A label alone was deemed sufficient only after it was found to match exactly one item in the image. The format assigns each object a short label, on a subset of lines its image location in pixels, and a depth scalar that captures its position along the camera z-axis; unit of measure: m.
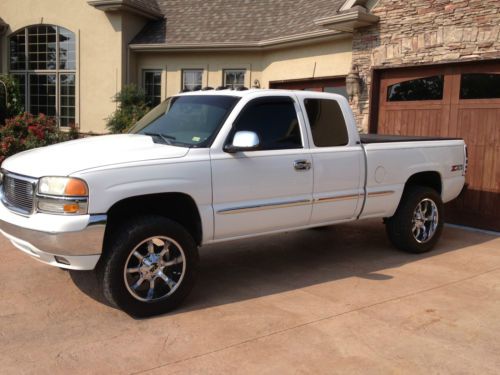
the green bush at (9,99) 14.49
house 8.94
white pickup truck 4.39
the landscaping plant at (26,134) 10.84
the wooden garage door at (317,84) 12.07
